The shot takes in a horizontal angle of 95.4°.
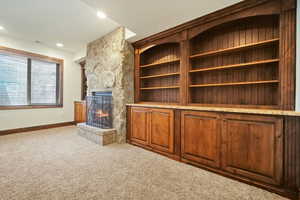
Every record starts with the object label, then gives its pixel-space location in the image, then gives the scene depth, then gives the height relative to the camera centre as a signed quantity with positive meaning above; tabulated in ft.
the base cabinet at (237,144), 5.01 -2.10
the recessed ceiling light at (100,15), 9.06 +5.58
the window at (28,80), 13.15 +1.82
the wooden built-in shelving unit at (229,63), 6.59 +2.06
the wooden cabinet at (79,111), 16.87 -1.82
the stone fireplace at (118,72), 10.78 +2.13
